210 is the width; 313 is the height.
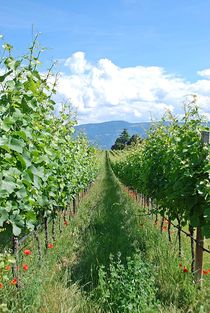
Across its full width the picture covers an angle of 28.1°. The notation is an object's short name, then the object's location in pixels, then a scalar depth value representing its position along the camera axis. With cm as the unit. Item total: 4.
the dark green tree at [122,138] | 10669
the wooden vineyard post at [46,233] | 719
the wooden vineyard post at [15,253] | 470
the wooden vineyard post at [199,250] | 532
